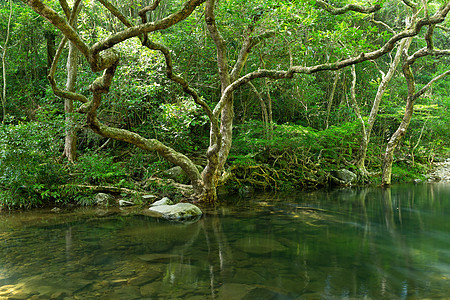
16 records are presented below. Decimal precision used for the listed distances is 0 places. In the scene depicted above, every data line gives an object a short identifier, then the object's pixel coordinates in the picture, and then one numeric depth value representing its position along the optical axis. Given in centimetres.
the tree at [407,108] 1030
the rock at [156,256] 449
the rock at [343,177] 1403
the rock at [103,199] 910
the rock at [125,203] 895
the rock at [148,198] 933
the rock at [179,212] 738
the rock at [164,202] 880
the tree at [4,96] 1174
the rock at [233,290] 333
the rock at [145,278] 364
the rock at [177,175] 1054
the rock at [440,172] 1673
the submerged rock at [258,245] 492
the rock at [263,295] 329
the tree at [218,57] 514
